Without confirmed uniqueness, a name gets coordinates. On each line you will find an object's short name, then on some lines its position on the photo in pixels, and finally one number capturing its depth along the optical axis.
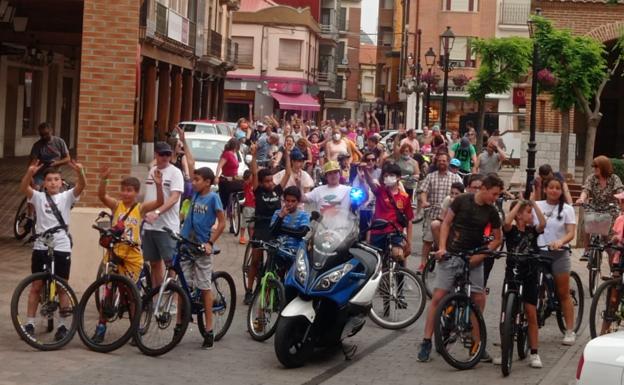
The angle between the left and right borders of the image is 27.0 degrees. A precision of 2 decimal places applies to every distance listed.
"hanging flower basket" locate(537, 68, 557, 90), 25.23
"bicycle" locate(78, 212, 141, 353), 11.27
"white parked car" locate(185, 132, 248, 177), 26.09
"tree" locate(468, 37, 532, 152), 41.53
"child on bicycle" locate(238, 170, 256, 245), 18.97
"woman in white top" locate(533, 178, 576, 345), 12.54
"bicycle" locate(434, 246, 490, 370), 11.19
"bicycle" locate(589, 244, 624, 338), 12.03
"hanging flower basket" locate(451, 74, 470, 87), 46.74
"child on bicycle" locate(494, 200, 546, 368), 11.39
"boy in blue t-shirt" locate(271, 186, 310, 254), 12.99
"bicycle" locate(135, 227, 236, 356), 11.37
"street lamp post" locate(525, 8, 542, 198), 21.06
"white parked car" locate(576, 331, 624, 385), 6.97
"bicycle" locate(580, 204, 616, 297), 15.62
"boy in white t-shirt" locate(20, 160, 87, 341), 11.66
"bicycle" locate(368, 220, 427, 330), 13.54
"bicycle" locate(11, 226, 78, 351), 11.30
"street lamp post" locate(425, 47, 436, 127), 44.03
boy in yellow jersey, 12.06
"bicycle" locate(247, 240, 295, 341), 12.23
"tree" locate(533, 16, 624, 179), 29.89
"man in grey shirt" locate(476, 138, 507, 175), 24.25
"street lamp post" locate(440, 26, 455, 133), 37.41
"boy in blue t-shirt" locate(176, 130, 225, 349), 11.76
